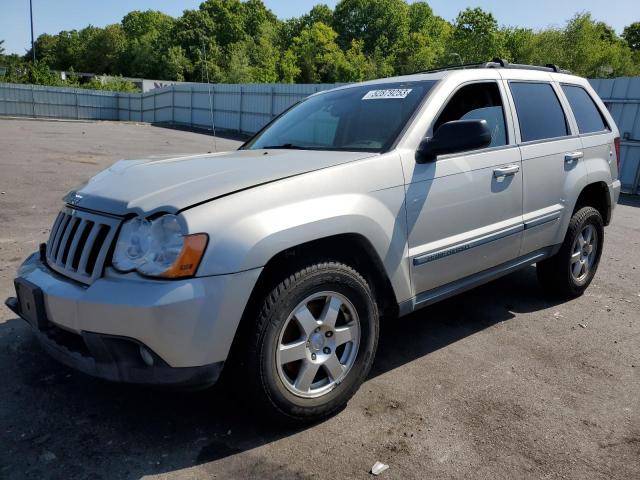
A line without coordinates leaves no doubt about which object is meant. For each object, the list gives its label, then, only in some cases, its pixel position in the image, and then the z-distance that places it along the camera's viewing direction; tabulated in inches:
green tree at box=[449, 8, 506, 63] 1966.0
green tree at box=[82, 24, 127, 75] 3110.2
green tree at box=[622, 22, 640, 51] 2832.2
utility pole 2146.2
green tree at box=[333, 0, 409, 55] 3235.7
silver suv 89.0
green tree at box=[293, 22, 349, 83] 2438.5
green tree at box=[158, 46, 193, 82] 2588.6
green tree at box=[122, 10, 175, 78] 2832.2
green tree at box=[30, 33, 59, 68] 3235.7
